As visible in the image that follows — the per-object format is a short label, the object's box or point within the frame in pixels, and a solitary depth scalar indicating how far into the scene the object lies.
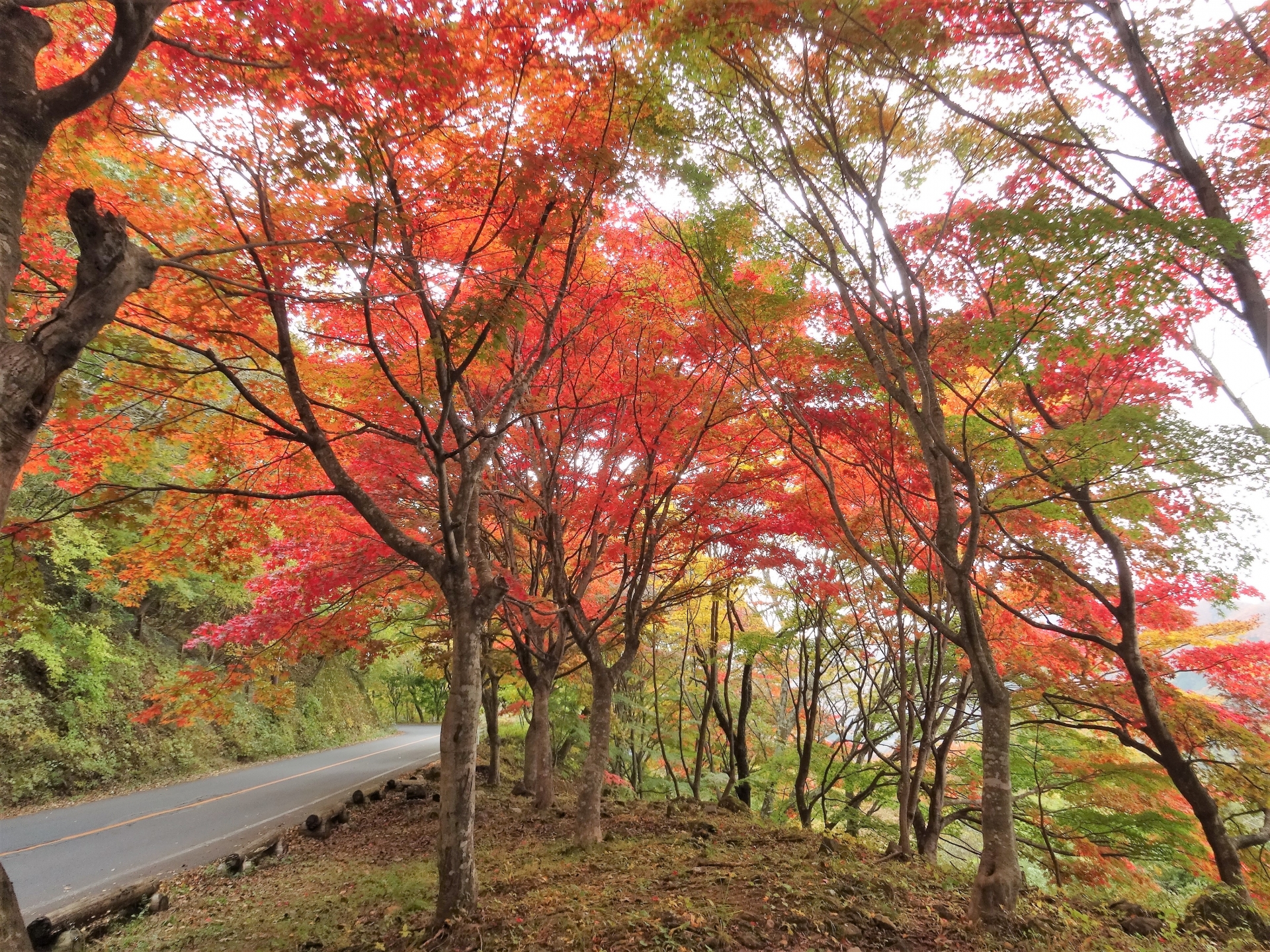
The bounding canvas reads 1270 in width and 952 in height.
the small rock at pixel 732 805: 11.25
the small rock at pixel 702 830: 8.45
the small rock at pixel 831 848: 7.12
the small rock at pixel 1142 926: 5.19
